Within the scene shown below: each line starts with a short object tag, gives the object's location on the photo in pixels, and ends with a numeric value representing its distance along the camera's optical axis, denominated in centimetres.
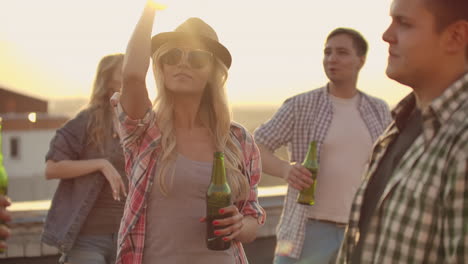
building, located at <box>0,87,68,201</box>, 5138
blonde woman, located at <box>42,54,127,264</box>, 489
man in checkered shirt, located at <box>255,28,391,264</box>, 533
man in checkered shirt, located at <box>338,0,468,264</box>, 196
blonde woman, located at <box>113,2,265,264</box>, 344
